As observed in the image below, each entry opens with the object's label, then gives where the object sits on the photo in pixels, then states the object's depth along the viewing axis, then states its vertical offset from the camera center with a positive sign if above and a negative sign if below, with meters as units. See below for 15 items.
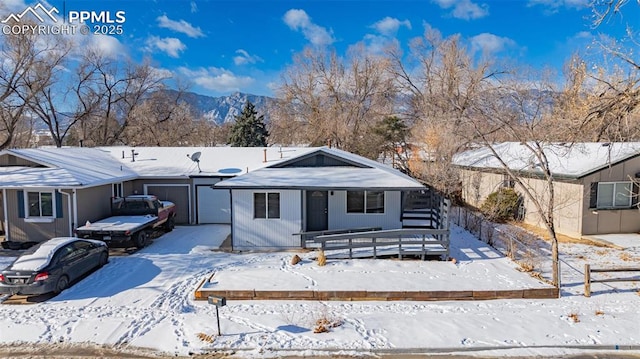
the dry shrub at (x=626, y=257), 12.48 -3.37
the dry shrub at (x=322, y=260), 11.68 -3.23
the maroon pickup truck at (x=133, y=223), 13.36 -2.58
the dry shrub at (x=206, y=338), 7.38 -3.63
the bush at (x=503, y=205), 18.52 -2.37
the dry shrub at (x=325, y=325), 7.76 -3.56
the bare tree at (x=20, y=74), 21.85 +5.20
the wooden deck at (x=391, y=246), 12.16 -2.95
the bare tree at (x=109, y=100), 34.25 +5.57
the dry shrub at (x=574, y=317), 8.34 -3.60
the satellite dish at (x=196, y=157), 19.38 -0.03
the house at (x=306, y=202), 13.41 -1.70
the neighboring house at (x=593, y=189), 15.62 -1.34
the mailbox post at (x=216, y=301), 7.25 -2.83
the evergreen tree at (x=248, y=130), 41.16 +2.95
